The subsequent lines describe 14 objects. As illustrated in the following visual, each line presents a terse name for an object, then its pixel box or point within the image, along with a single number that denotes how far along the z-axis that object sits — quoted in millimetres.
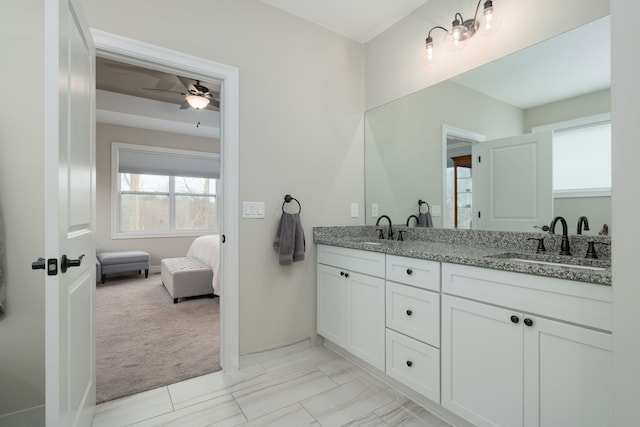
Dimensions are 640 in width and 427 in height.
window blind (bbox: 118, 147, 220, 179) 5336
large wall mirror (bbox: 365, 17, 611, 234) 1517
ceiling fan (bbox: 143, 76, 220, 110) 3396
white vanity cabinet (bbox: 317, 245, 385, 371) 1901
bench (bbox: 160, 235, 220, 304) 3590
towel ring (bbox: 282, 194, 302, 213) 2309
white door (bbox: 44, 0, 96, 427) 1044
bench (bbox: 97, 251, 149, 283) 4469
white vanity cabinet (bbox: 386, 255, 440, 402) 1571
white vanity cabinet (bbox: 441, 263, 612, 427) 1059
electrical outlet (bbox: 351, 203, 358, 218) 2717
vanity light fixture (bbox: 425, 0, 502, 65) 1816
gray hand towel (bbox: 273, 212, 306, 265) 2229
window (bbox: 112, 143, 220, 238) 5324
